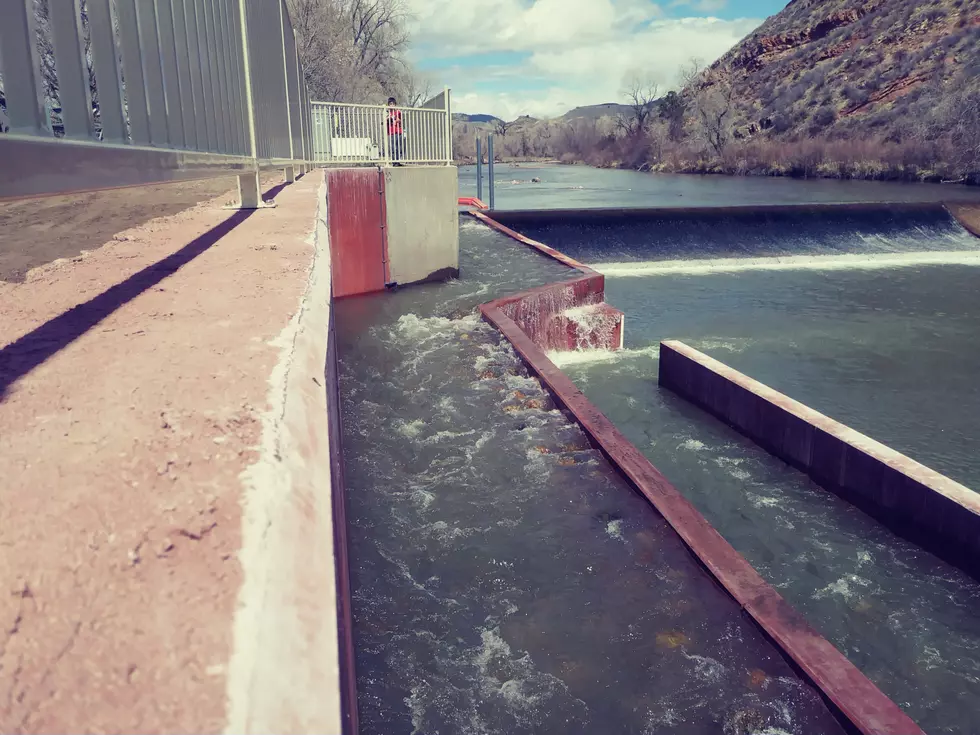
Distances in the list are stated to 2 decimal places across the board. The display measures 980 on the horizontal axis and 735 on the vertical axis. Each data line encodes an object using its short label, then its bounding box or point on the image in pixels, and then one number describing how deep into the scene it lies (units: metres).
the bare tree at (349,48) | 41.88
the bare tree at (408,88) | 56.39
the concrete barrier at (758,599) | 2.78
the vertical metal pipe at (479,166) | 27.29
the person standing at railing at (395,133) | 12.18
